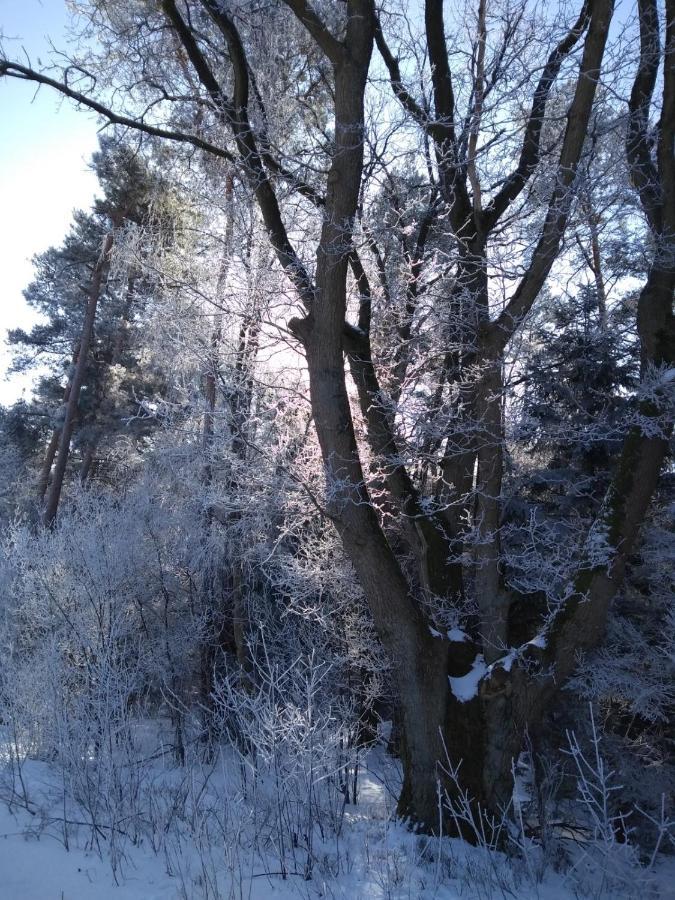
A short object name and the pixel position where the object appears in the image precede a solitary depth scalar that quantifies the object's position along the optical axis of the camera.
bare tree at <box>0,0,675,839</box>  5.77
